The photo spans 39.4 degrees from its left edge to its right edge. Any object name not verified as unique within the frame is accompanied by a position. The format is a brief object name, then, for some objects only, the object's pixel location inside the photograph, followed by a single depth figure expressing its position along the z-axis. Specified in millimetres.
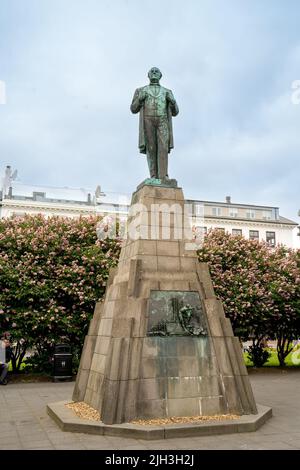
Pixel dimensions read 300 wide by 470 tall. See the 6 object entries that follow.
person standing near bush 17712
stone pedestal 8805
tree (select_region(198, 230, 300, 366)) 20828
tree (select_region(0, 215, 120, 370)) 18500
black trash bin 19094
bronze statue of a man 11570
